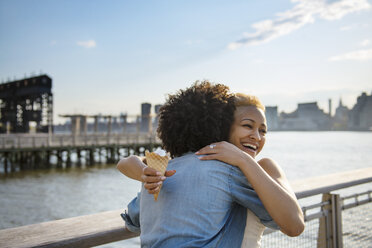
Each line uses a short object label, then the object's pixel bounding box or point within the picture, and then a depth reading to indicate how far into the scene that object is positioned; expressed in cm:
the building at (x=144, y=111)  6532
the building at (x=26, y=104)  5656
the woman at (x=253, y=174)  136
